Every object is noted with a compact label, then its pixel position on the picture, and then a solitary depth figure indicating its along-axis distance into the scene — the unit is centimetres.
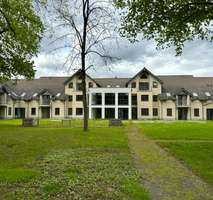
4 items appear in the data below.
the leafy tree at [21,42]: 1631
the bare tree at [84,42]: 1458
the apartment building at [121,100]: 3592
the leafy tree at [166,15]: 892
